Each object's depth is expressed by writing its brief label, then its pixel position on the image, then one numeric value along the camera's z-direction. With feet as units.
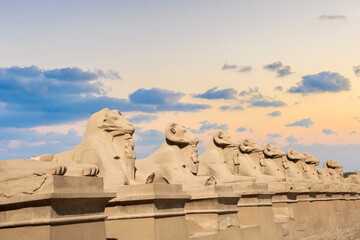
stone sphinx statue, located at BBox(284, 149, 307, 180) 57.67
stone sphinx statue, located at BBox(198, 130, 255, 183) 38.60
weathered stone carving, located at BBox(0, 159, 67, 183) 18.79
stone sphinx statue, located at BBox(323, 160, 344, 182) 73.93
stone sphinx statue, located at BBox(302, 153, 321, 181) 62.95
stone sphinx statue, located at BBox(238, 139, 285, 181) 44.19
